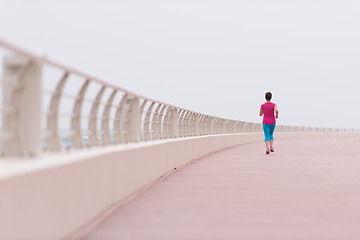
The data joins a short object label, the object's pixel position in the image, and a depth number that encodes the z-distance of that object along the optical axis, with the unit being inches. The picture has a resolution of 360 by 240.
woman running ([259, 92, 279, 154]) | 801.6
